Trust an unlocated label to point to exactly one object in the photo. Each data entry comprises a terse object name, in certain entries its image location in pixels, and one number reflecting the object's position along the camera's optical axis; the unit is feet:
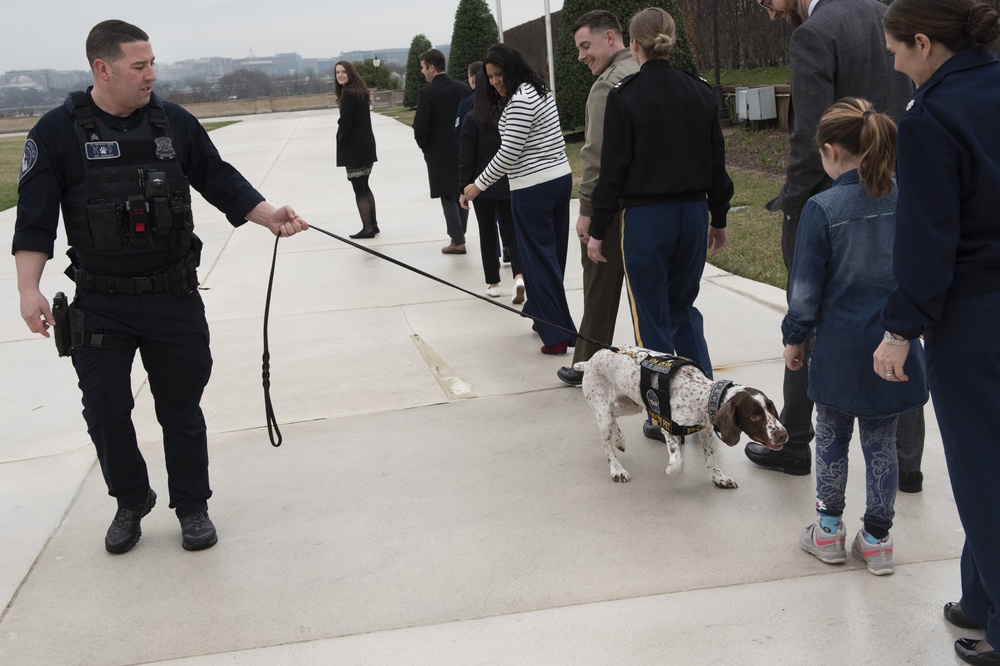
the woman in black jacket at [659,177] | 14.08
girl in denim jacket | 10.48
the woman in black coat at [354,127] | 34.71
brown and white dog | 11.93
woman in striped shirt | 19.62
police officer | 11.82
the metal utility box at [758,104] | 51.83
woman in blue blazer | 8.00
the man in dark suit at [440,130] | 31.68
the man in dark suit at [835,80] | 12.85
